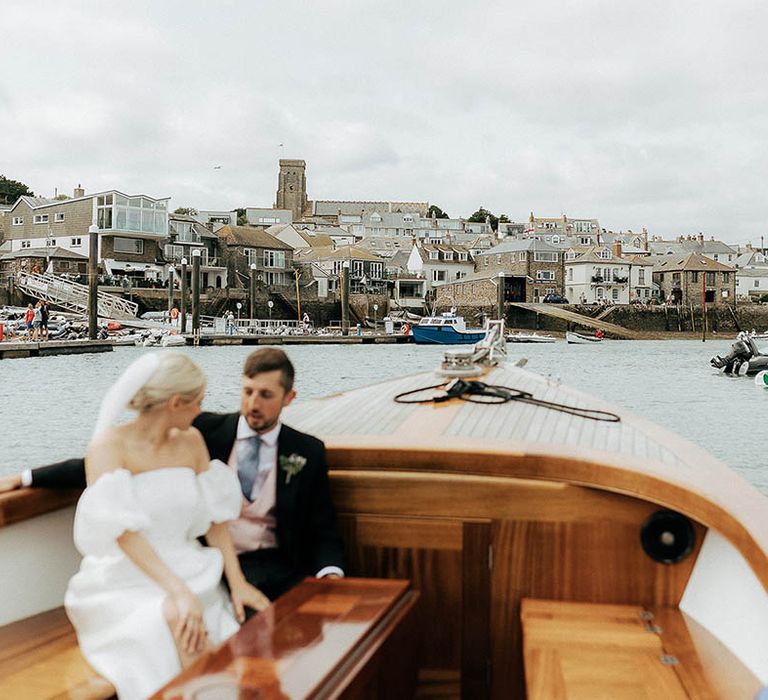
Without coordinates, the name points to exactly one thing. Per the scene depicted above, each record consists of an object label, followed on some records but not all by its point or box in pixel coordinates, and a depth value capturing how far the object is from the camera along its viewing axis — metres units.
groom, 2.34
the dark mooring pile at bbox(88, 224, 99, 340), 28.44
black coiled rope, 3.55
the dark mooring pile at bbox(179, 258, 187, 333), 36.67
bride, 1.94
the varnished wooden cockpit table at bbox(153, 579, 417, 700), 1.68
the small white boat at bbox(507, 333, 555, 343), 50.44
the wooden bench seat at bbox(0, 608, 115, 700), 1.91
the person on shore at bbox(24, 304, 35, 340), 32.12
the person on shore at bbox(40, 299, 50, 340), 30.64
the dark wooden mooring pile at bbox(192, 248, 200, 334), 34.31
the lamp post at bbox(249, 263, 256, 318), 47.79
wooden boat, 2.28
